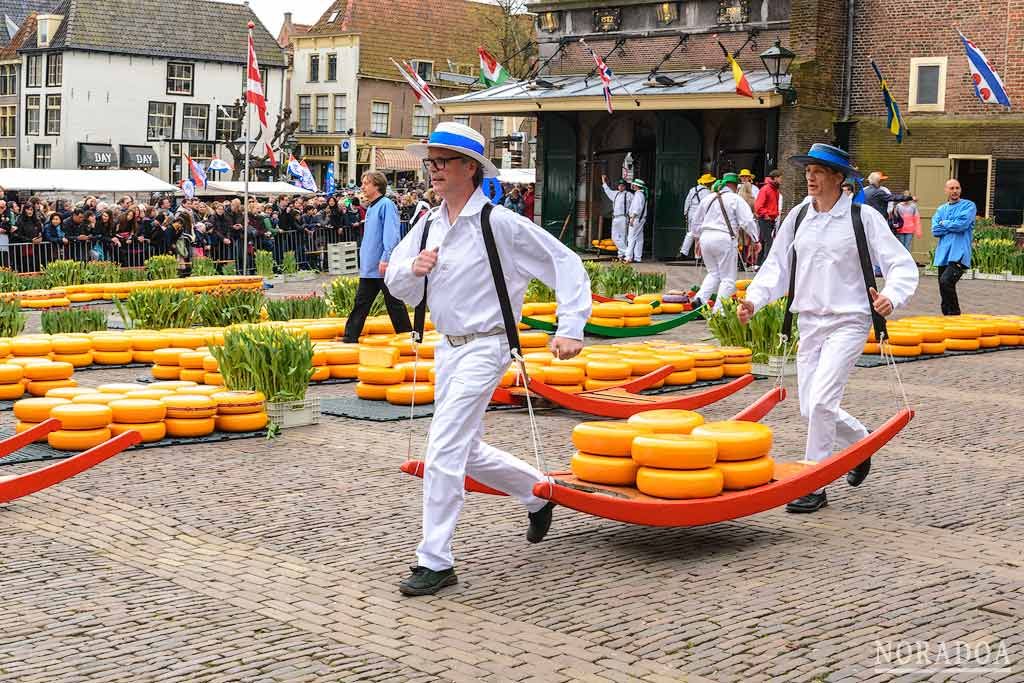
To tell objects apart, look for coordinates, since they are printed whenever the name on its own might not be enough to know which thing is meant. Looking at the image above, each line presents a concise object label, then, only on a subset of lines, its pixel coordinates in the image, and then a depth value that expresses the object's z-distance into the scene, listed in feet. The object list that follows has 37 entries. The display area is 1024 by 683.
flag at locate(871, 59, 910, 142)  100.22
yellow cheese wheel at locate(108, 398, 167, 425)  33.50
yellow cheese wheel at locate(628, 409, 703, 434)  24.93
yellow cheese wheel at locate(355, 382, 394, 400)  41.11
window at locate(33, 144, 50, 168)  220.57
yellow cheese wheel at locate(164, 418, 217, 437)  34.45
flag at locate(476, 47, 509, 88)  119.75
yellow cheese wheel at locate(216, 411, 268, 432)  35.55
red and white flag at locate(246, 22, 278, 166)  81.35
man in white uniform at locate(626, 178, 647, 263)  106.42
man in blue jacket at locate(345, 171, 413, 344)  48.16
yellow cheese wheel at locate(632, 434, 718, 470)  23.68
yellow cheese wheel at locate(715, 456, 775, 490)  24.39
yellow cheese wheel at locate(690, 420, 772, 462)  24.43
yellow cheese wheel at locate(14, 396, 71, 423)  33.76
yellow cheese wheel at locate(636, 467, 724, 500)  23.70
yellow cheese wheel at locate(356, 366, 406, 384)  40.86
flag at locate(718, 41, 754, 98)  93.58
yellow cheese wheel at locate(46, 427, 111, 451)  32.41
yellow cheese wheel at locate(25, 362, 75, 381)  40.42
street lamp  98.43
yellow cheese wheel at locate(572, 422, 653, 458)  24.31
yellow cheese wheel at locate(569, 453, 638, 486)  24.32
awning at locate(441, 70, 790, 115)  98.58
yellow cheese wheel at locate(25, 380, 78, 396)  40.29
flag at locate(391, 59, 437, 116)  101.92
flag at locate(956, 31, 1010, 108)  95.96
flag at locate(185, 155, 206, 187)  168.00
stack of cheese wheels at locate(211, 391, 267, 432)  35.47
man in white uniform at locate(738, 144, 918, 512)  27.96
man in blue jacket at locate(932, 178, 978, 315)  63.87
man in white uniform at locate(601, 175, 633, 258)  107.86
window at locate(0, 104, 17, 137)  230.68
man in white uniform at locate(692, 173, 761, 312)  61.77
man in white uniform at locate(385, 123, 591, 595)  22.29
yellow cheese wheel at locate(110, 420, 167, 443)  33.35
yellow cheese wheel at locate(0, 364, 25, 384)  40.11
